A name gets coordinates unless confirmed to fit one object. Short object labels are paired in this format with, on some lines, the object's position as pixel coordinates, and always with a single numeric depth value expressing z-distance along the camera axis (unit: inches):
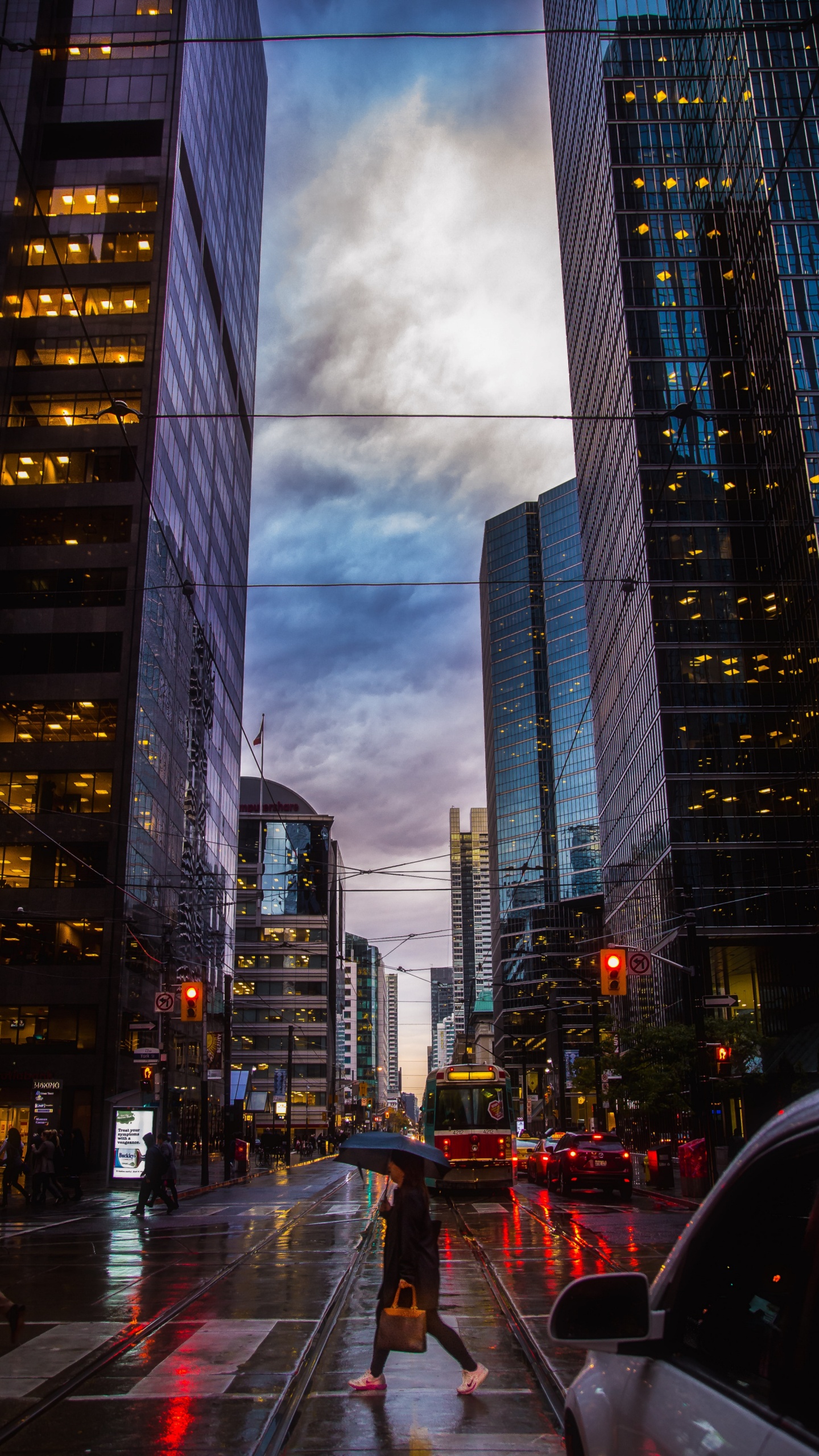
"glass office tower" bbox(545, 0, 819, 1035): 2618.1
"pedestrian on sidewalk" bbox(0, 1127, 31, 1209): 1173.1
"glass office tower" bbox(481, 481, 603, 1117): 6043.3
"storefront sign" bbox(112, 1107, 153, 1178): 1322.6
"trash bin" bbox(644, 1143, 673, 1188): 1254.3
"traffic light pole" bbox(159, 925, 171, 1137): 1429.6
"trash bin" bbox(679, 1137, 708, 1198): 1107.3
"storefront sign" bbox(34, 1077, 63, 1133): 1358.3
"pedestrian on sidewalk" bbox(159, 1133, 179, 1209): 1050.7
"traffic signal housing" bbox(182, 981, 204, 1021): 1312.7
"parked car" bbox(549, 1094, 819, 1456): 84.7
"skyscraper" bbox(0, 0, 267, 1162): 1871.3
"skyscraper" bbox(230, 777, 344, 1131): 4576.8
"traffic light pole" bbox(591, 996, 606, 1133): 1796.1
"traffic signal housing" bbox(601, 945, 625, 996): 1135.6
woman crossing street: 302.5
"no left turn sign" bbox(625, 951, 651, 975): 1229.7
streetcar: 1179.3
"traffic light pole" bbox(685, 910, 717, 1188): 1065.5
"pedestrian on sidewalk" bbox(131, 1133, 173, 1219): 1003.1
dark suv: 1103.6
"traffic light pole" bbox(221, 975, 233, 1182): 1723.7
